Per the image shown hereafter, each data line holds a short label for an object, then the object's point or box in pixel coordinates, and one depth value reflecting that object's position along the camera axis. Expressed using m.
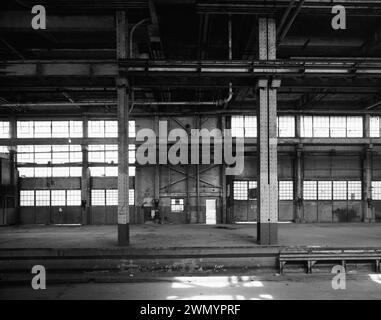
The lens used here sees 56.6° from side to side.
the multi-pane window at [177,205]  22.17
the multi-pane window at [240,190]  22.55
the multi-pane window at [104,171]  22.48
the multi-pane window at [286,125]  22.81
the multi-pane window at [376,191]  22.92
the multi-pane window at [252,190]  22.48
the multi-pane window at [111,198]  22.45
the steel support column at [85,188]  22.12
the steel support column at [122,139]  12.09
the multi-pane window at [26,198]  22.64
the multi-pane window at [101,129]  22.67
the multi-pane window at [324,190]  22.80
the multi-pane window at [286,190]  22.73
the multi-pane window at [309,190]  22.78
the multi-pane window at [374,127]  23.06
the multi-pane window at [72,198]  22.59
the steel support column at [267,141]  12.26
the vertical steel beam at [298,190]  22.36
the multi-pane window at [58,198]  22.59
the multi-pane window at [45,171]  22.58
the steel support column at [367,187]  22.52
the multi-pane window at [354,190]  22.83
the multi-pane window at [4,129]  22.64
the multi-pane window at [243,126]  22.56
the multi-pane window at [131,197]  22.39
